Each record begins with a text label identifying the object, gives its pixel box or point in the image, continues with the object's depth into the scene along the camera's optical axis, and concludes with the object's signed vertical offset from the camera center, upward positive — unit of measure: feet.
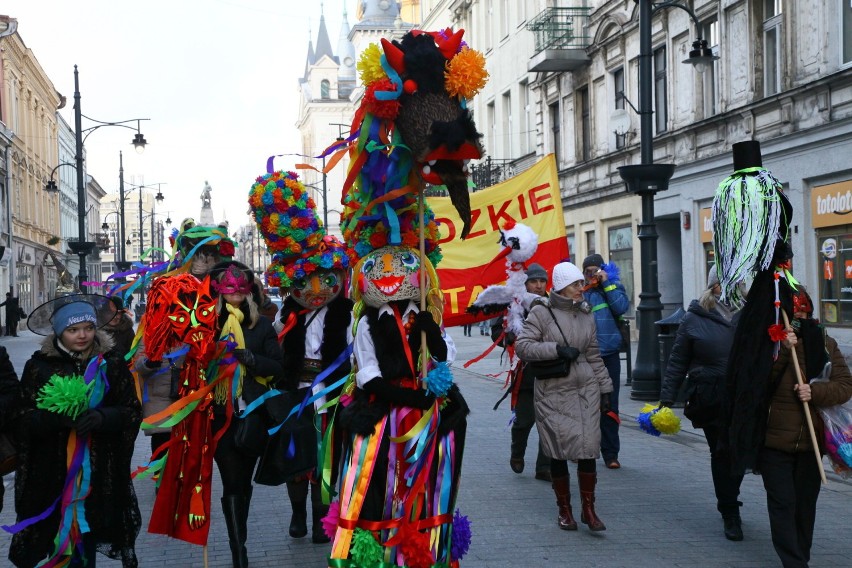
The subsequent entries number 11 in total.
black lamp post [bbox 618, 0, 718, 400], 43.62 +0.78
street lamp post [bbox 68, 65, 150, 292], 80.69 +8.58
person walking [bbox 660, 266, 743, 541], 20.11 -1.77
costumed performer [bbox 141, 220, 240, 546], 18.35 -1.90
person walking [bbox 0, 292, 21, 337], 117.19 -1.73
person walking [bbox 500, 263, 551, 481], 27.50 -3.16
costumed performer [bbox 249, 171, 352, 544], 21.90 -0.04
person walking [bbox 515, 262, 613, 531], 21.36 -2.05
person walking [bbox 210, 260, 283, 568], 18.88 -1.62
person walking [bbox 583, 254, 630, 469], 28.71 -0.74
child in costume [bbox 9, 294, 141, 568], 15.99 -2.14
